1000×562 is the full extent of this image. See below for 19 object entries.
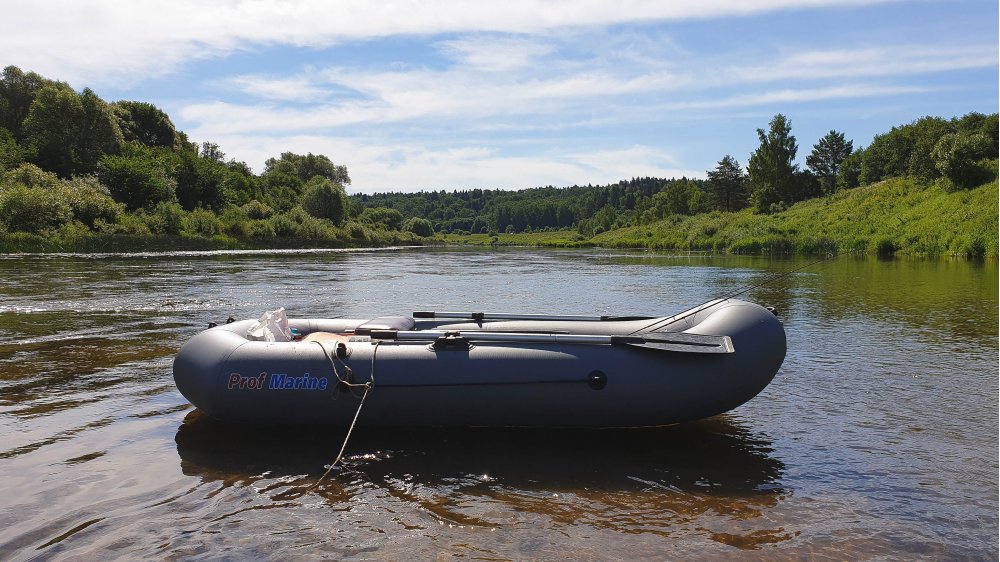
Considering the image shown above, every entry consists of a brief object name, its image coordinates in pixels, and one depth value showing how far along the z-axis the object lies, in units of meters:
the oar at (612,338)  5.71
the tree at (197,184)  57.56
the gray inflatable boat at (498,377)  5.74
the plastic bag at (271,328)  6.68
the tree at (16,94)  59.09
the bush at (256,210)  61.81
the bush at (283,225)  59.31
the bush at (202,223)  48.49
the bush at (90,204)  40.00
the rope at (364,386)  5.70
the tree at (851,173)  71.19
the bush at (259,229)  54.56
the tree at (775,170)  71.56
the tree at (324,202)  76.44
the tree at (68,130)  51.69
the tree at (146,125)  71.00
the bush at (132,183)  48.59
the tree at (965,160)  41.50
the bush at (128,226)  39.84
